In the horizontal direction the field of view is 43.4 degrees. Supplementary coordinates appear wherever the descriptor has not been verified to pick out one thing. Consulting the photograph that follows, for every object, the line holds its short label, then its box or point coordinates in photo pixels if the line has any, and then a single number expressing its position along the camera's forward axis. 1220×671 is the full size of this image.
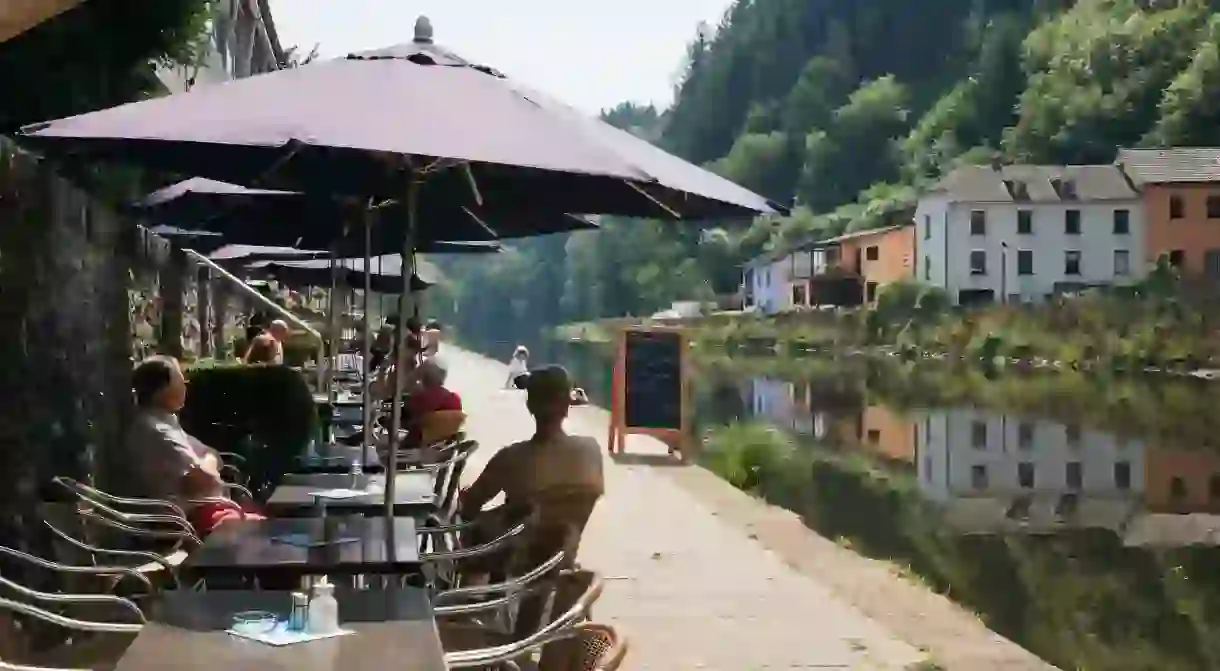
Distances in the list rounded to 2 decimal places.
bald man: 9.79
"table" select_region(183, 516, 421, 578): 3.79
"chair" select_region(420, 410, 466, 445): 8.08
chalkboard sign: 14.46
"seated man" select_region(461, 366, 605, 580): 4.79
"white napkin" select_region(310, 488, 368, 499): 5.39
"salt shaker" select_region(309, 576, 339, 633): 2.96
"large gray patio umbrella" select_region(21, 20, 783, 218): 3.67
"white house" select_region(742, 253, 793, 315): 105.38
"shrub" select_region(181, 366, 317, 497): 8.66
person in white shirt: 28.55
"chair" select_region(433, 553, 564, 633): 3.33
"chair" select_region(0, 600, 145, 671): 3.75
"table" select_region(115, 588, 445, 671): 2.75
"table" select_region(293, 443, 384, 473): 6.63
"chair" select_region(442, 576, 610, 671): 2.87
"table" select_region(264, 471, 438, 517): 5.16
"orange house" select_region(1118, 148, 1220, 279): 76.38
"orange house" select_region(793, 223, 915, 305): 90.88
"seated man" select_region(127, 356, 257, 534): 5.23
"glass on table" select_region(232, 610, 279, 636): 2.99
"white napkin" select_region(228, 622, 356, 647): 2.89
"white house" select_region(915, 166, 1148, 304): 81.19
